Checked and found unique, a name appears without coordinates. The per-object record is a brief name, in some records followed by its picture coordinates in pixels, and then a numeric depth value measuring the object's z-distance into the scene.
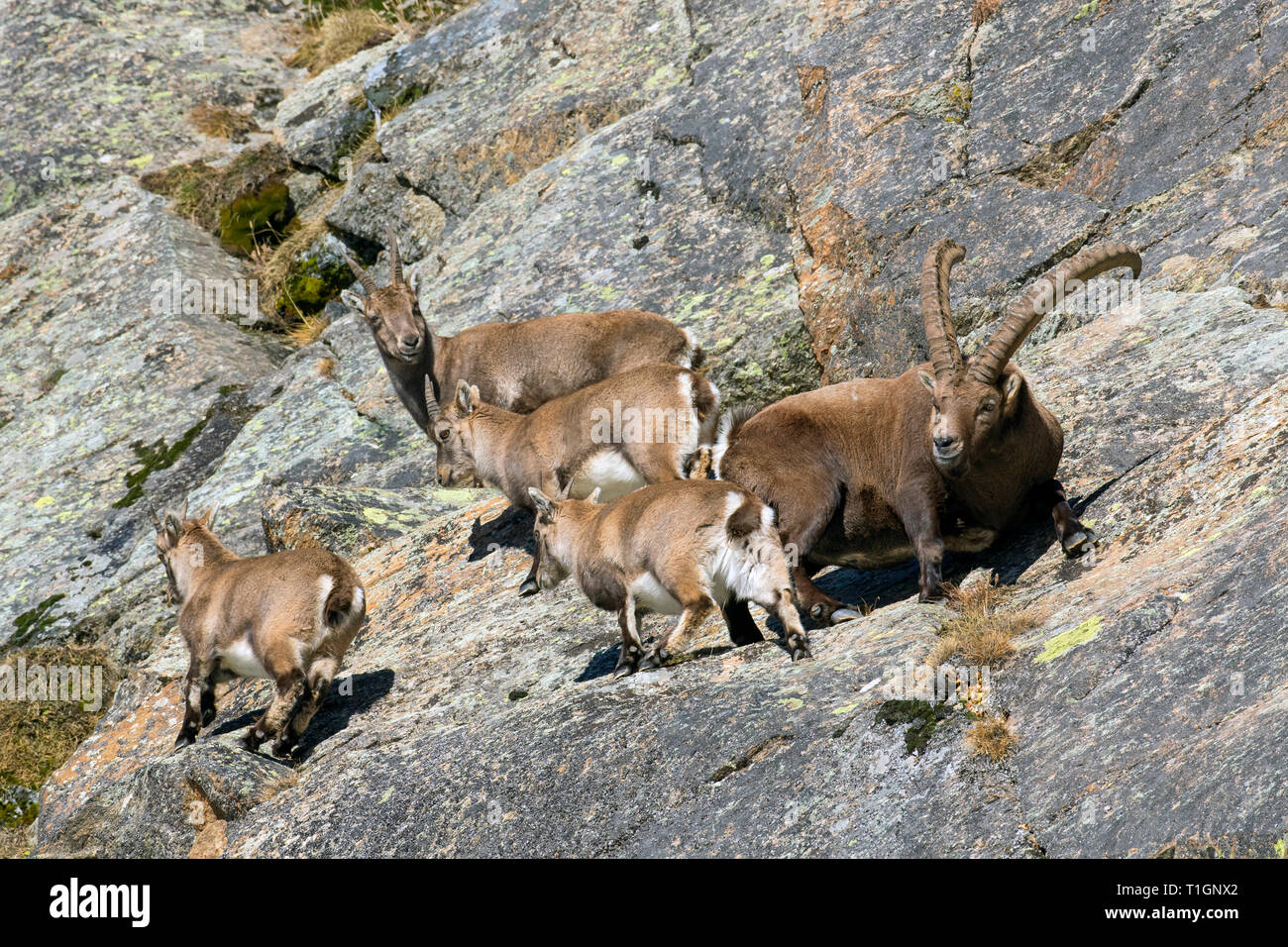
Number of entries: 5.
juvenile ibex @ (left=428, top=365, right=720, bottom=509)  20.36
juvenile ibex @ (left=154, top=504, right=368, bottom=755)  16.94
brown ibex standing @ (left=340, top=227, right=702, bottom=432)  24.11
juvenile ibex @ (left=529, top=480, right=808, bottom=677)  15.31
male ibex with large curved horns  15.91
